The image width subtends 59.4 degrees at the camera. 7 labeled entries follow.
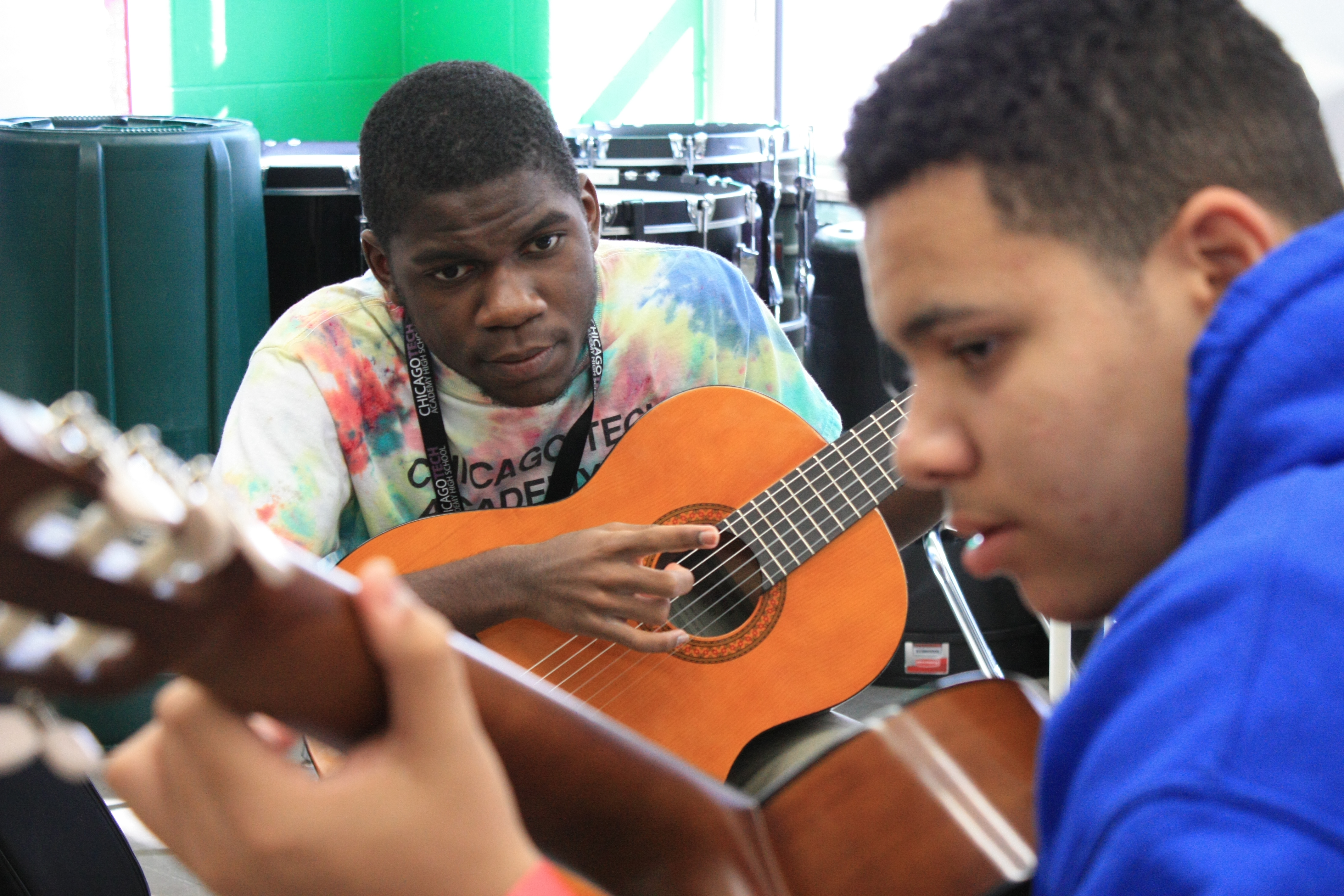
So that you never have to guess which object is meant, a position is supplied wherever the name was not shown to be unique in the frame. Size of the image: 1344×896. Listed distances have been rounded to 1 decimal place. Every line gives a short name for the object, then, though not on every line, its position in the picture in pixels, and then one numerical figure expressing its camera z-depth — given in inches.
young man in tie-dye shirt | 55.6
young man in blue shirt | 17.7
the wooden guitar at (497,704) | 17.1
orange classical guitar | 56.6
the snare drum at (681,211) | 110.2
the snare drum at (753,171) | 139.3
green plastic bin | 92.1
